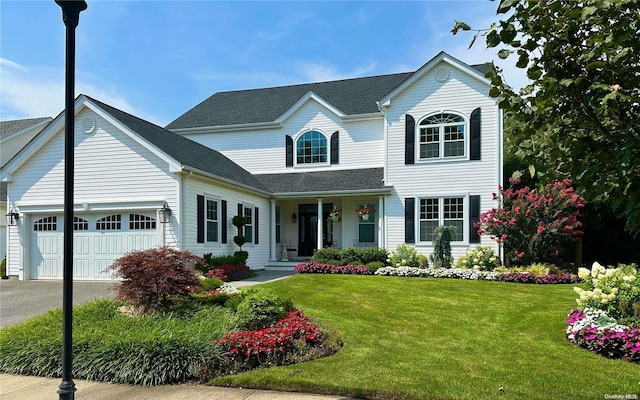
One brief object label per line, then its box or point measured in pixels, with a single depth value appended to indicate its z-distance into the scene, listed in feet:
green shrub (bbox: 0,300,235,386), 19.10
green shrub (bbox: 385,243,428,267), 55.62
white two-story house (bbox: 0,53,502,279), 47.83
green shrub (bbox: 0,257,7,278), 52.29
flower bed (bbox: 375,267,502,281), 49.80
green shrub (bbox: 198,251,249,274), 46.30
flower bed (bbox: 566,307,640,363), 21.09
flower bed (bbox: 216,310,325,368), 20.17
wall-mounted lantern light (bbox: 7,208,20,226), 50.42
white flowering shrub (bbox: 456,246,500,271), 53.06
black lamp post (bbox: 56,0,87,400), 12.57
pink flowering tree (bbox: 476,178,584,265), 50.14
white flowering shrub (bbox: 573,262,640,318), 23.72
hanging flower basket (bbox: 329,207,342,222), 64.38
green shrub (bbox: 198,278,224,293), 31.07
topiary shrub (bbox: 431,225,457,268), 53.83
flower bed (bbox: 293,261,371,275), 53.47
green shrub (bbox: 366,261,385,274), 53.16
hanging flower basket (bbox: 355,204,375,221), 62.95
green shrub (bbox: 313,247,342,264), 56.92
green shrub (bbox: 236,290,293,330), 23.45
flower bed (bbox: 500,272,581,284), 46.75
